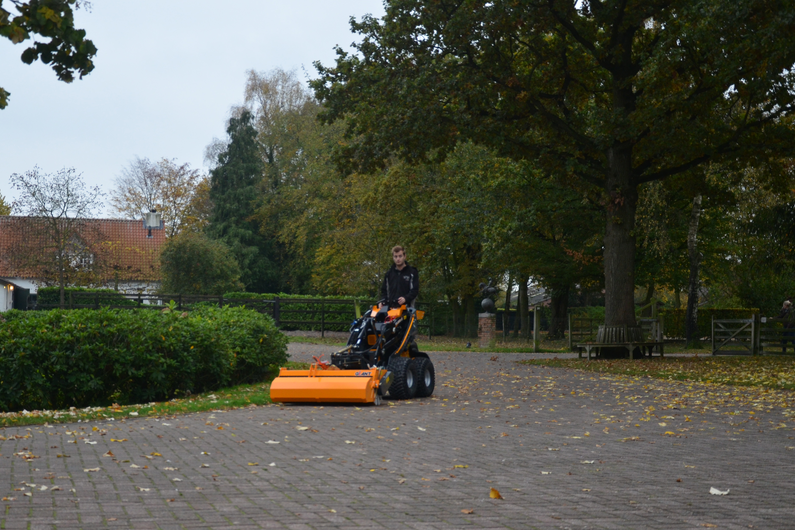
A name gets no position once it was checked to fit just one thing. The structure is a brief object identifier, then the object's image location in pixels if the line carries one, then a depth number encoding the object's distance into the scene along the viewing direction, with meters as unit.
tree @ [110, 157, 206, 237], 64.00
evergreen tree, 58.03
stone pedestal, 30.12
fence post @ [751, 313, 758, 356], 24.54
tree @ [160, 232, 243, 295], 45.28
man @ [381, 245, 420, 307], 12.24
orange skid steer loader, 11.36
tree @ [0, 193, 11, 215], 70.62
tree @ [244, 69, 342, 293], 52.59
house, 41.62
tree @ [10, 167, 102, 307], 41.00
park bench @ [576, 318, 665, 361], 22.56
